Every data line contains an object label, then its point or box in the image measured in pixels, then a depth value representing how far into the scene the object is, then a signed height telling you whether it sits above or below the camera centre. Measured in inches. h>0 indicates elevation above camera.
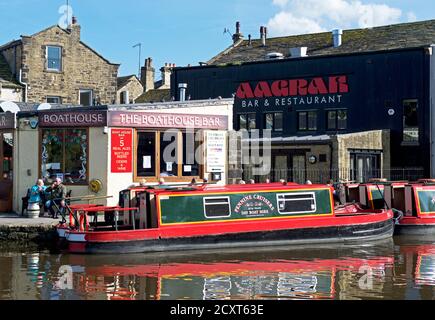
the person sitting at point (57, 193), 824.9 -20.7
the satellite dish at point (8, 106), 1074.1 +103.5
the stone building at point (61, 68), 1598.2 +250.0
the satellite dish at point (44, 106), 1069.3 +103.9
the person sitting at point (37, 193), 834.8 -21.0
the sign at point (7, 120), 901.2 +69.7
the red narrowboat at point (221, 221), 720.3 -50.6
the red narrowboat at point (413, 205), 929.5 -40.8
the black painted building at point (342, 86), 1321.4 +178.3
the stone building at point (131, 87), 1918.1 +243.0
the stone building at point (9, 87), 1535.9 +190.2
